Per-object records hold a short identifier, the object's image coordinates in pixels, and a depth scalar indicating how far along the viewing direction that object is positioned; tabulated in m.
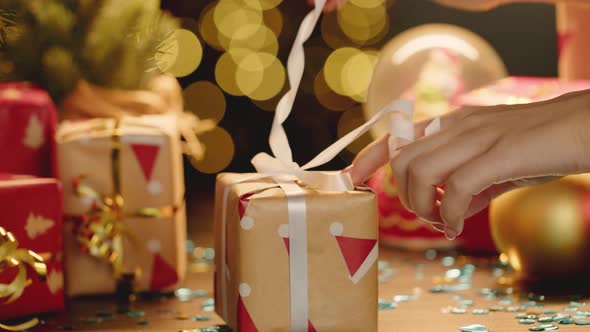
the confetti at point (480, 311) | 0.89
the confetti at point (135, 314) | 0.91
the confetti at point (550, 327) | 0.85
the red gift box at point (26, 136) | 0.97
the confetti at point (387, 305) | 0.92
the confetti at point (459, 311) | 0.90
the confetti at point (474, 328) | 0.85
